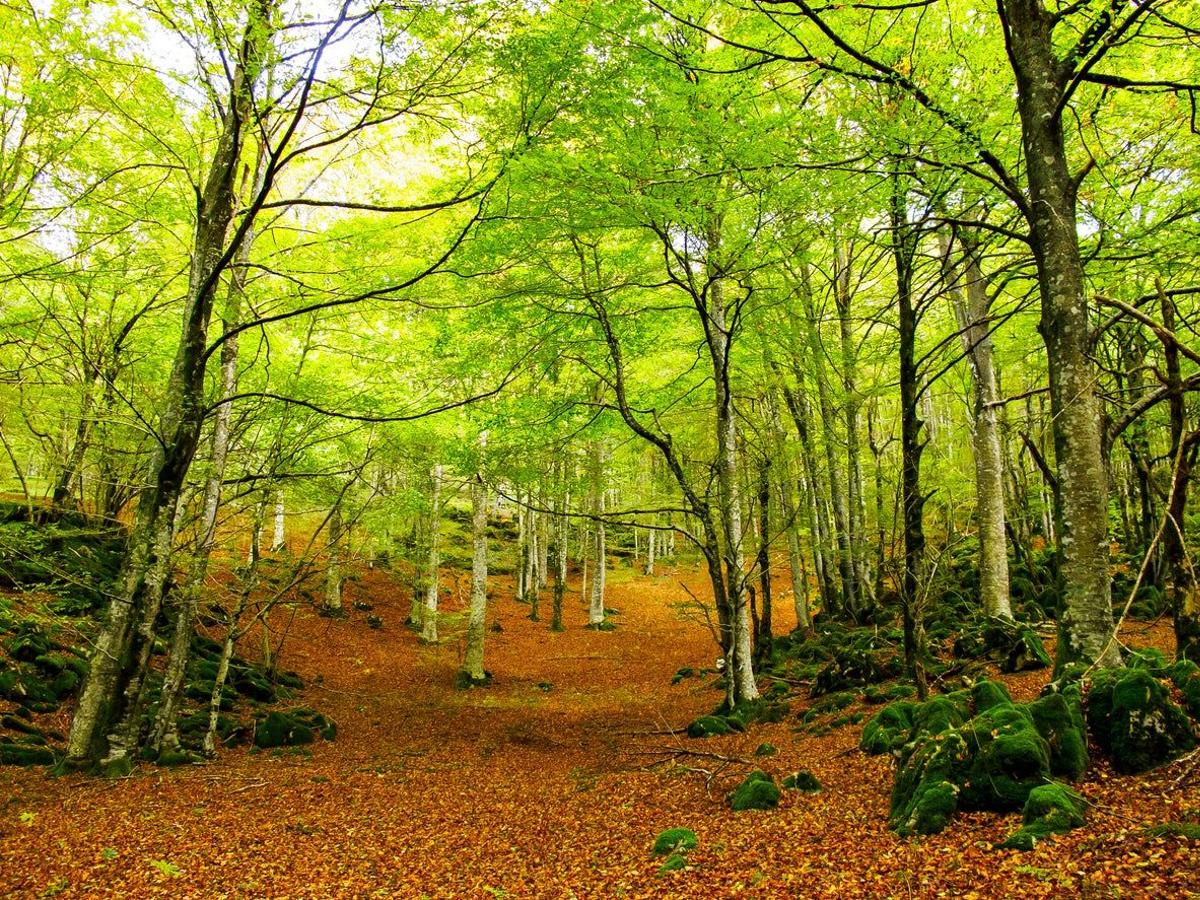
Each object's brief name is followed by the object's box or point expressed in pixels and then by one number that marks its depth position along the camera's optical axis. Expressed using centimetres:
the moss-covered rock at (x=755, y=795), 599
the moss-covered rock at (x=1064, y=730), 427
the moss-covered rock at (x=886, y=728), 661
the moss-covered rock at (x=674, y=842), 530
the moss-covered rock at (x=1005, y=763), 420
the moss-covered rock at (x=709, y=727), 941
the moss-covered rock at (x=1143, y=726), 412
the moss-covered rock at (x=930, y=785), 437
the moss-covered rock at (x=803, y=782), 612
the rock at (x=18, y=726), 837
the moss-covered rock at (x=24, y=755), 748
